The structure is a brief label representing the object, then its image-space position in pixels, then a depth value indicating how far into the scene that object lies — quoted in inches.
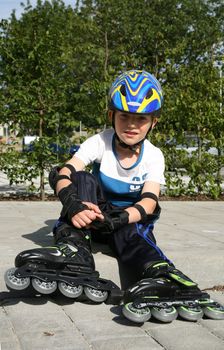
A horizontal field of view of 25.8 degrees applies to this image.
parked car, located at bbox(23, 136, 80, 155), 338.0
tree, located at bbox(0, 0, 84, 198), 331.9
